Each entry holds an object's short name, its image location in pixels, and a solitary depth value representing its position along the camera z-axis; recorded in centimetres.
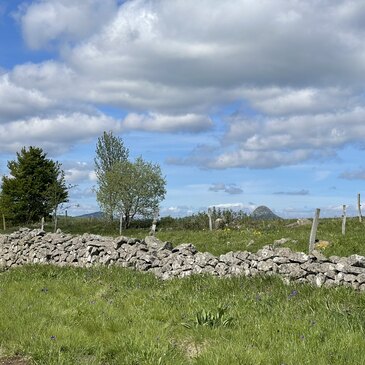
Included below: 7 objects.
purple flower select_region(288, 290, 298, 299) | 931
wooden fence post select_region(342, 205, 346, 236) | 2650
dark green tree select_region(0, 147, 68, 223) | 5603
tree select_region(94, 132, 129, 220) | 6897
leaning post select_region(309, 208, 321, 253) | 1705
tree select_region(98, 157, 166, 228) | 5656
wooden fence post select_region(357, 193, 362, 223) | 3591
